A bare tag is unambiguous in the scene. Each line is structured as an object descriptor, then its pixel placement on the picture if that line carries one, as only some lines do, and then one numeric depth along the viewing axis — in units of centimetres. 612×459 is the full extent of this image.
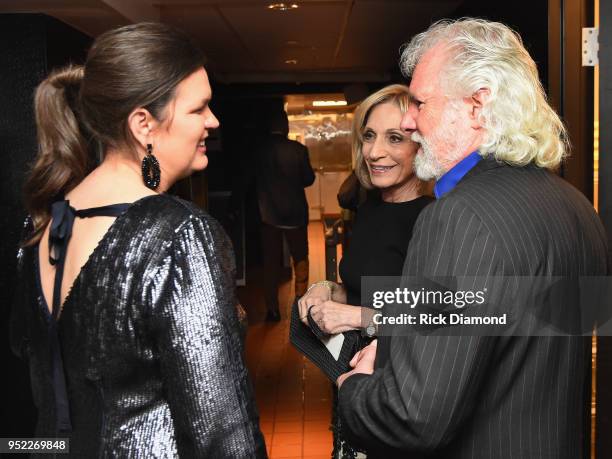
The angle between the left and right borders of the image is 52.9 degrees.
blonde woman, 209
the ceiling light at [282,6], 414
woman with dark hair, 106
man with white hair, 114
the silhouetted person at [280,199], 637
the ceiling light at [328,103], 1184
